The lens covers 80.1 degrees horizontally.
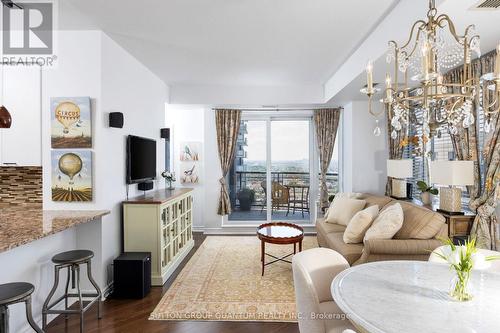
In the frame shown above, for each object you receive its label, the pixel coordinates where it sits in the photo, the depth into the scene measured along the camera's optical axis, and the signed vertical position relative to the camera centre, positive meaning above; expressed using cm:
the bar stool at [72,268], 247 -85
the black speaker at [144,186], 402 -20
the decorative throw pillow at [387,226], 295 -57
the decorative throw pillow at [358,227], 328 -64
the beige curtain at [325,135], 583 +67
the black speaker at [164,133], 492 +63
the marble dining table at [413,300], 126 -66
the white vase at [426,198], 377 -38
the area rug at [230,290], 284 -135
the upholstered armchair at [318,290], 172 -76
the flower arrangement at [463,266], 148 -50
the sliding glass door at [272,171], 608 -2
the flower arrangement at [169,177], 484 -10
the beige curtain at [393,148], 472 +33
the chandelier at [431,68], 144 +52
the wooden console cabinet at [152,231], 349 -71
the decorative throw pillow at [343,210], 421 -59
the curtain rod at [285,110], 589 +120
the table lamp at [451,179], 287 -11
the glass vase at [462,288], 148 -60
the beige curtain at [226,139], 589 +62
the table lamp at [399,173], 397 -6
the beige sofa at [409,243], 277 -70
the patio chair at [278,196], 614 -54
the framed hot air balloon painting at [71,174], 306 -2
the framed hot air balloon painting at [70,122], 304 +51
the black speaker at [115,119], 319 +56
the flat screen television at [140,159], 366 +16
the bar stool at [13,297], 180 -76
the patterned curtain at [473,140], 300 +31
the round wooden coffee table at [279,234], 369 -85
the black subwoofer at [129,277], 317 -113
